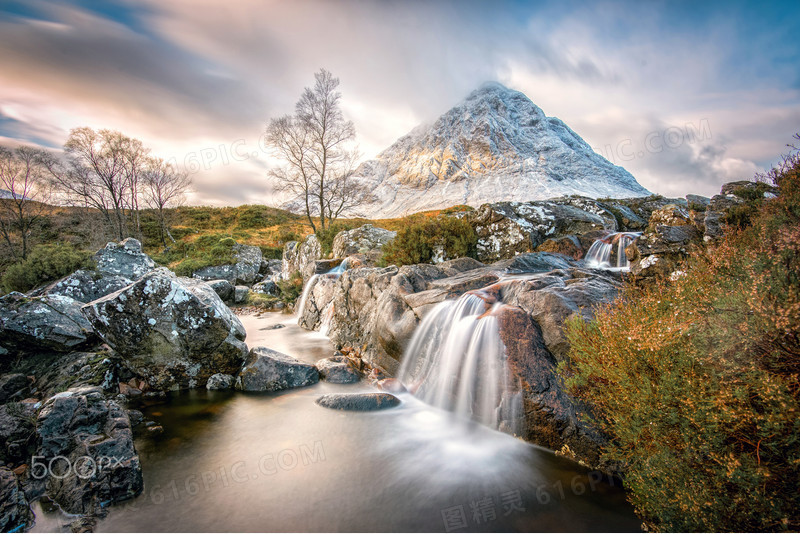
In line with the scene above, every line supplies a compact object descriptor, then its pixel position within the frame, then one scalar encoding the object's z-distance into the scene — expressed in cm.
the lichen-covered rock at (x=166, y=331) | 743
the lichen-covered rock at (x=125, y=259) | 1446
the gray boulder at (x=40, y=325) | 686
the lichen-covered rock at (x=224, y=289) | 2033
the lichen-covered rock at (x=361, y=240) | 1873
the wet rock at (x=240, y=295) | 2094
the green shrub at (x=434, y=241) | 1355
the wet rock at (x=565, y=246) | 1252
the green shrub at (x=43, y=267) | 1117
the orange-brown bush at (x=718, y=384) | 252
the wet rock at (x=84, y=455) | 409
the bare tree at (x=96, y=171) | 2691
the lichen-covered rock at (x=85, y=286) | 1028
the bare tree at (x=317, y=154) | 2433
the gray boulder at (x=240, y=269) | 2427
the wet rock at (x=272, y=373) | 816
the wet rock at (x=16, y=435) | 455
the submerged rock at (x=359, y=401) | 714
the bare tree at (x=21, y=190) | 2142
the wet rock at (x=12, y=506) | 352
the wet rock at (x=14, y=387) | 606
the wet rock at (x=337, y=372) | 882
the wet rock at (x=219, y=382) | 806
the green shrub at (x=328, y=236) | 2148
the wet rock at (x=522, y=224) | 1332
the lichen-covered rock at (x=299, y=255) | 2225
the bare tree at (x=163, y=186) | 3625
